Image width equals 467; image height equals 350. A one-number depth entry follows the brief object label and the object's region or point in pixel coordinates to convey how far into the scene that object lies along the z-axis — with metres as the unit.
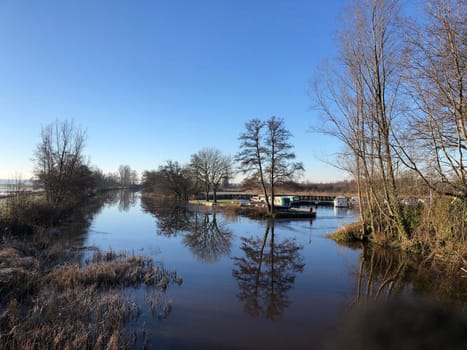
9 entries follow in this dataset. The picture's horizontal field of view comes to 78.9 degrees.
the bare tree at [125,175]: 124.56
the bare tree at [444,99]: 7.59
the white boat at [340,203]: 41.72
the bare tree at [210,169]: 48.22
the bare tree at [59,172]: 24.33
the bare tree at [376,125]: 12.74
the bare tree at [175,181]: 53.25
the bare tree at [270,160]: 29.11
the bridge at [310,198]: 48.56
